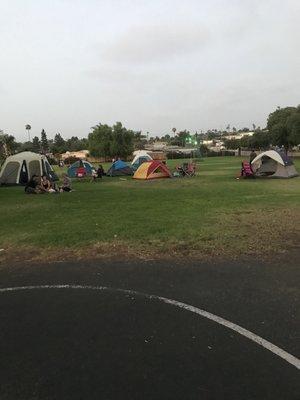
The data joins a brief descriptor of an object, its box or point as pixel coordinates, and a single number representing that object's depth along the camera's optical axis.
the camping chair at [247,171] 25.64
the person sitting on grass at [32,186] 19.98
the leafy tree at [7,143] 68.38
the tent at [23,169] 25.42
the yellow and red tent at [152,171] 27.69
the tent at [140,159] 36.70
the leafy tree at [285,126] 51.21
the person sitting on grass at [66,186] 20.78
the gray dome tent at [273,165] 25.64
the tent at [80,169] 29.92
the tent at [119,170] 31.77
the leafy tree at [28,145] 129.93
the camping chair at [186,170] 29.38
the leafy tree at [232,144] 114.75
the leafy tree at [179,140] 150.90
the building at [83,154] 88.36
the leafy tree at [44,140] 128.05
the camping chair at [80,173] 29.88
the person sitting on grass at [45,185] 20.09
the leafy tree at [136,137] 84.06
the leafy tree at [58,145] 136.57
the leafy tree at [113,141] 78.76
